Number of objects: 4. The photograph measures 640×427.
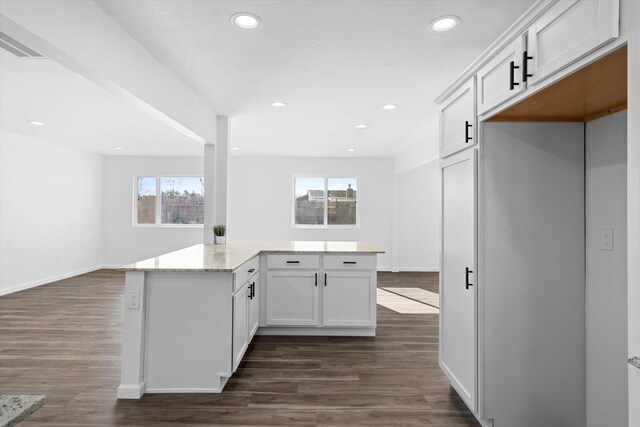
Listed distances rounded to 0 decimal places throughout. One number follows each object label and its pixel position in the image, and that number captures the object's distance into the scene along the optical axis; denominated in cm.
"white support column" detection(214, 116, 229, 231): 443
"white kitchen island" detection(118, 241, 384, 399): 248
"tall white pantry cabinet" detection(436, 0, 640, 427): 206
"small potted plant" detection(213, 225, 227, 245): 430
